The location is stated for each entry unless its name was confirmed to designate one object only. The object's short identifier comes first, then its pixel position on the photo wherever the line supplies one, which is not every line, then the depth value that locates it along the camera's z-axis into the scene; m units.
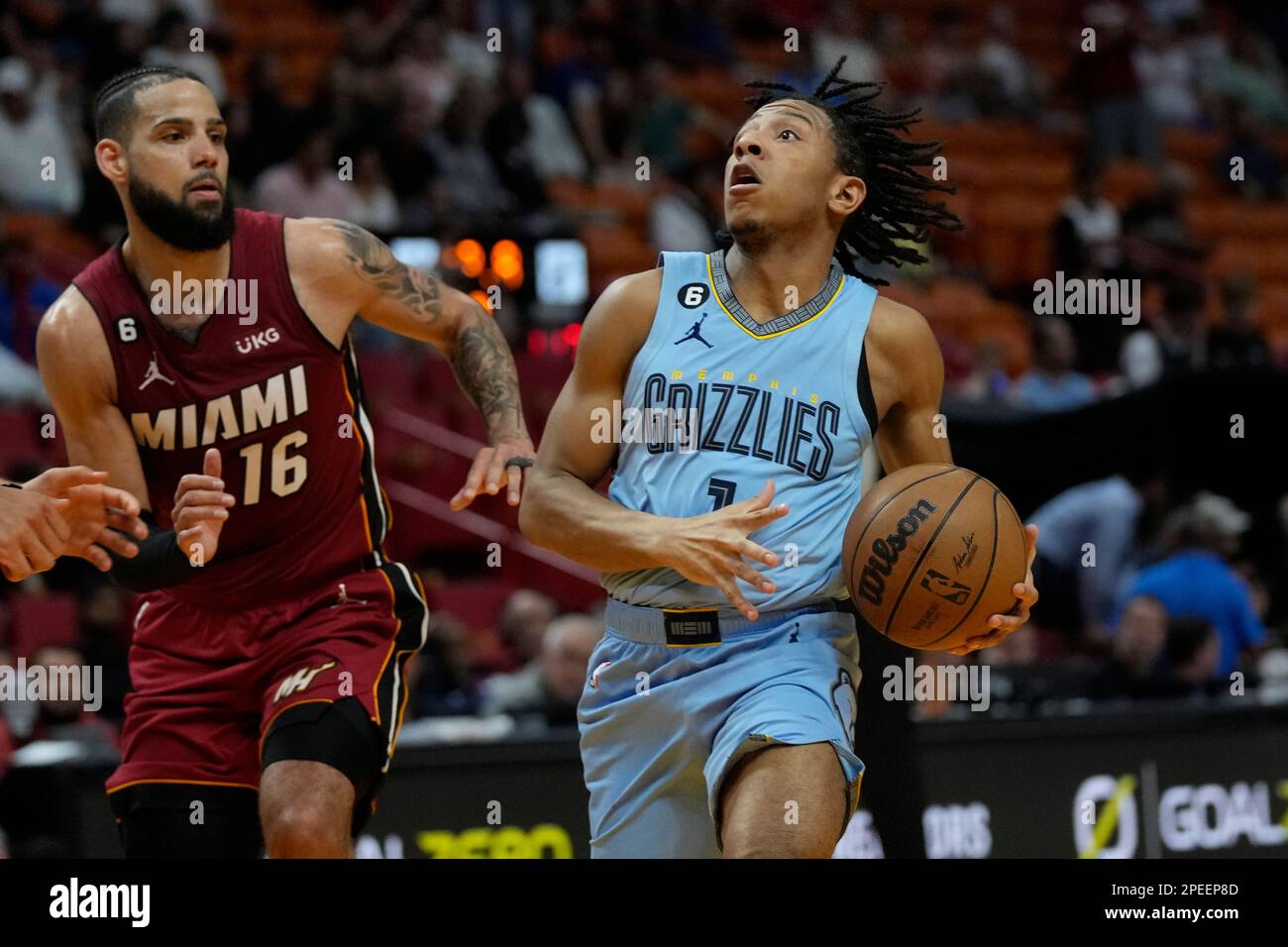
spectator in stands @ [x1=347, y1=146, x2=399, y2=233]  12.20
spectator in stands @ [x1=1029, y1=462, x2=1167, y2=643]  11.24
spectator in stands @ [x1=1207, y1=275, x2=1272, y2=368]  13.44
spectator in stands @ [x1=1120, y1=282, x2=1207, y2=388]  13.55
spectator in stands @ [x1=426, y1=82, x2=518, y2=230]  12.83
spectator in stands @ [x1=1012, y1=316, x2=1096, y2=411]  12.53
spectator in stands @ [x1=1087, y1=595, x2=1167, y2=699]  9.31
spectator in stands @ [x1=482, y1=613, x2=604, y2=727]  8.05
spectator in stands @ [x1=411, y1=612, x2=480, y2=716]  8.91
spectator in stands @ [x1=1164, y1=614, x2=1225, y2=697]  9.45
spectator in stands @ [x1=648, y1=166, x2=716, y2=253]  13.69
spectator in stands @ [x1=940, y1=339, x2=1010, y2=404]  12.70
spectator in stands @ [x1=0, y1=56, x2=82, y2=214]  11.69
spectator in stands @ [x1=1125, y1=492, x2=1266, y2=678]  10.01
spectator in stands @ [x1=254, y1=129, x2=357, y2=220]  11.88
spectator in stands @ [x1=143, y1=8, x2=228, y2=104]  12.05
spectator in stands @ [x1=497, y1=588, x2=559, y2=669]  9.30
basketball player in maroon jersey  4.95
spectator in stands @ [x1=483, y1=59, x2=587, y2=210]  13.20
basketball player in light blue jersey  4.61
